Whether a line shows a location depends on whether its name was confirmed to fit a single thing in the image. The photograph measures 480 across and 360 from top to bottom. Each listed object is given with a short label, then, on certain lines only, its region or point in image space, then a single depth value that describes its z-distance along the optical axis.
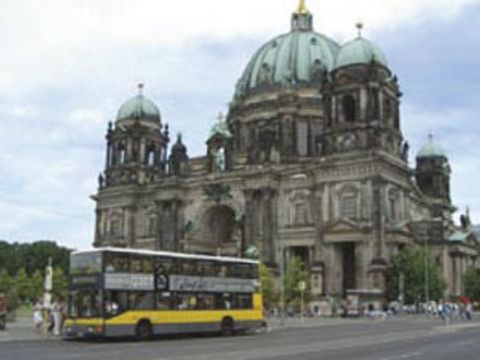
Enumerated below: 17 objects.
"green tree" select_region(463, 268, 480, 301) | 85.06
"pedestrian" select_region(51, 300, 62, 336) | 36.84
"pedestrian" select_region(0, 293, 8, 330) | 37.56
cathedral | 73.81
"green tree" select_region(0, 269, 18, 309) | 49.73
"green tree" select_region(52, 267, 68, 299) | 87.51
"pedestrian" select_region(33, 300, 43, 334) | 38.45
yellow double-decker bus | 32.09
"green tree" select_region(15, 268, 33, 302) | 91.05
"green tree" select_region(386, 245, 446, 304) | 69.12
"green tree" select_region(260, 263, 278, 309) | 67.44
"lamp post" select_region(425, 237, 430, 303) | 68.19
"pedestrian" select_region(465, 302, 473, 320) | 63.91
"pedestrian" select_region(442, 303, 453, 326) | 58.54
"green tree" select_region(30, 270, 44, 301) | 90.89
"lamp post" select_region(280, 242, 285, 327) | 64.75
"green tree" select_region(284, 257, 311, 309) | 69.81
